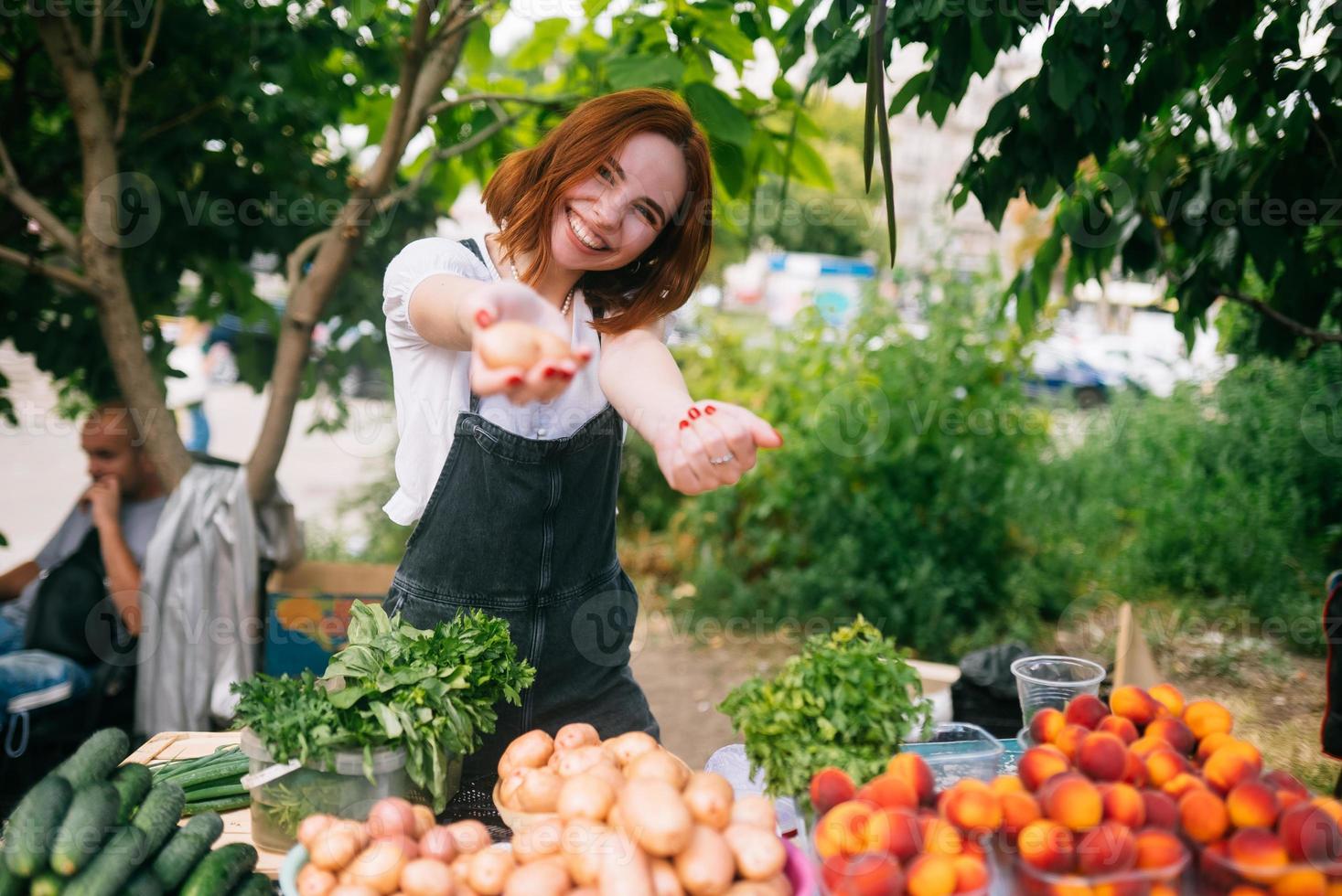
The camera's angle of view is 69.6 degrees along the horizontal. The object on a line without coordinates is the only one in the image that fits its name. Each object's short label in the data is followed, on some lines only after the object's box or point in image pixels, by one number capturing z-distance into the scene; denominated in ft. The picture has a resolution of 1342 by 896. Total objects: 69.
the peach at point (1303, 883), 3.30
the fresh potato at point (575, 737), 4.54
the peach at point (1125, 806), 3.49
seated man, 9.77
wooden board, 5.55
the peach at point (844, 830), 3.49
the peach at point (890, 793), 3.65
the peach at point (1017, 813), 3.53
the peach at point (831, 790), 3.74
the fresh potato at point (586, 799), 3.80
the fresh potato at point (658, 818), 3.47
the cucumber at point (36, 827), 3.75
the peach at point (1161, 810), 3.54
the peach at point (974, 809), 3.51
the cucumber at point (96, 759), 4.22
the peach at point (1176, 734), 4.14
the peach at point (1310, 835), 3.39
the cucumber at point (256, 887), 4.09
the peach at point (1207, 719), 4.28
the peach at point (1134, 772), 3.78
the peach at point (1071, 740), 3.99
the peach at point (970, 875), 3.32
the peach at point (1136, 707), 4.41
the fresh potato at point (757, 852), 3.57
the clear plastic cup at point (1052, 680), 5.13
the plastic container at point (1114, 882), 3.30
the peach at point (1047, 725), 4.22
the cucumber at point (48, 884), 3.76
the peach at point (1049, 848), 3.41
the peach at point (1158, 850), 3.36
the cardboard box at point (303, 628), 10.87
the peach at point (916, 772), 3.79
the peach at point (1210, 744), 4.10
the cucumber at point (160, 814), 4.11
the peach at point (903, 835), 3.45
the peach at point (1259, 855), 3.34
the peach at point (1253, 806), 3.52
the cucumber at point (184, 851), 4.01
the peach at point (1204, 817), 3.53
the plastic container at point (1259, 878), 3.31
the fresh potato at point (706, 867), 3.47
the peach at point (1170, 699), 4.59
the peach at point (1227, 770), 3.76
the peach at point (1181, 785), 3.70
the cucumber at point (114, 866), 3.75
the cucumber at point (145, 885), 3.87
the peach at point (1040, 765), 3.76
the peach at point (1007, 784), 3.70
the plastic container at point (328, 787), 4.23
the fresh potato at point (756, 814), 3.81
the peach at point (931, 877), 3.28
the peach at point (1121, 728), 4.16
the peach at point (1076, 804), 3.46
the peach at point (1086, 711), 4.27
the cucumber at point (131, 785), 4.22
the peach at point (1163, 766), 3.82
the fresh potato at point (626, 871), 3.37
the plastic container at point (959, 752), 4.47
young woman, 5.00
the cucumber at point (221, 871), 3.95
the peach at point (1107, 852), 3.34
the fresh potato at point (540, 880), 3.51
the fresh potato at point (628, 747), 4.33
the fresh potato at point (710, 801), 3.73
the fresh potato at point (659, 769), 3.93
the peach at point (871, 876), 3.32
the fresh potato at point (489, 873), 3.67
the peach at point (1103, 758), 3.77
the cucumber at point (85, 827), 3.78
